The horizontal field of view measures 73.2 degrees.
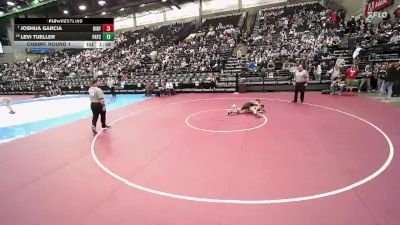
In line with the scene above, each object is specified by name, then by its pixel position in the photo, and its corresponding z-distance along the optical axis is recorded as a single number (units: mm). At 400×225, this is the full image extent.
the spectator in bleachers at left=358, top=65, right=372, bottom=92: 13594
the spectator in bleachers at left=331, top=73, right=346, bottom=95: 13305
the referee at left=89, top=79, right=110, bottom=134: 8126
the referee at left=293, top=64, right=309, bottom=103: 11148
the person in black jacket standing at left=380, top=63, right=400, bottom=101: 10758
